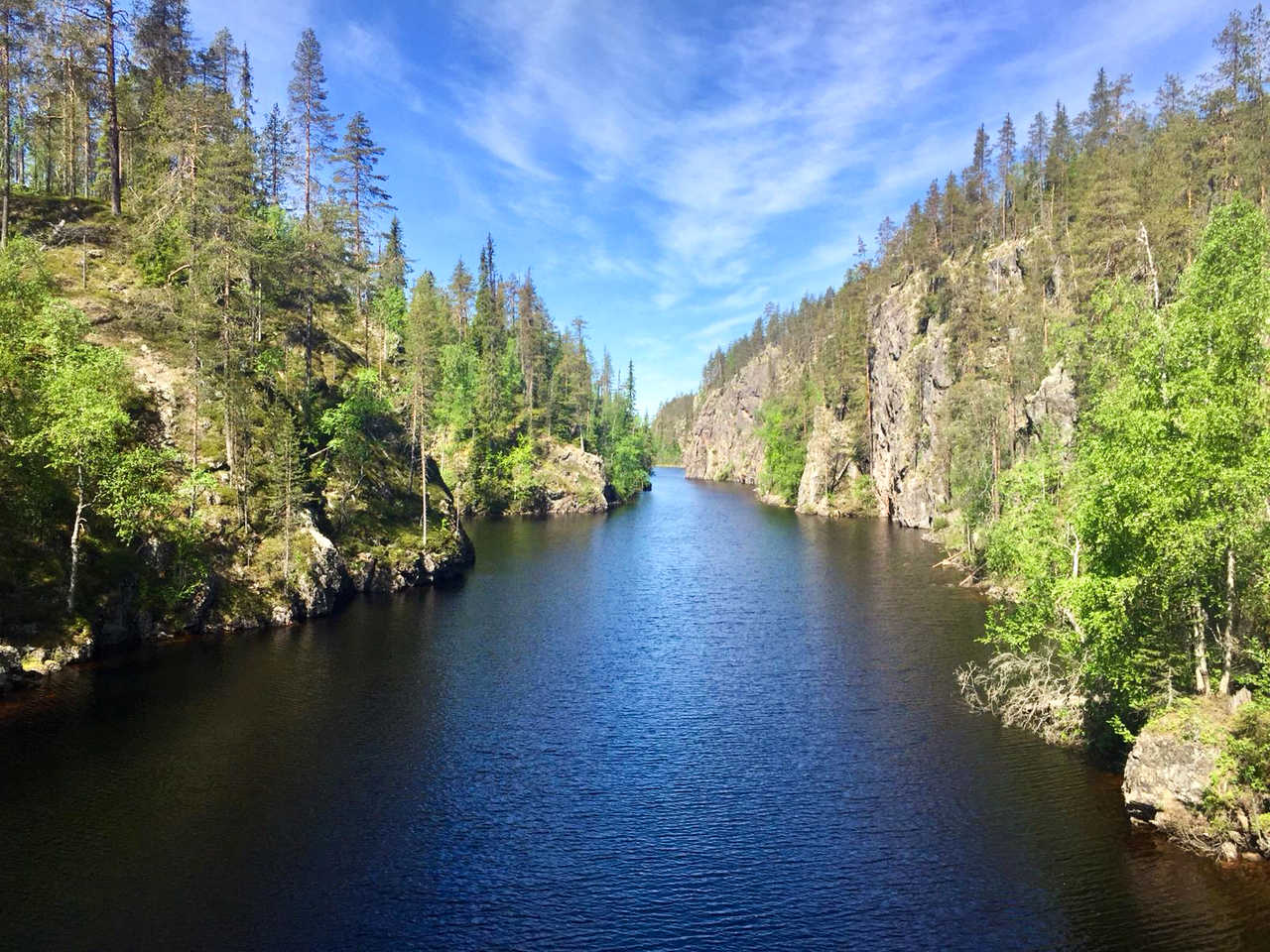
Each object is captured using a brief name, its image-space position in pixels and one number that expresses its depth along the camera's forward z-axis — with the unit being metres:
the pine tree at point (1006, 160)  111.88
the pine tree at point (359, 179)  83.19
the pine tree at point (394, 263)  92.75
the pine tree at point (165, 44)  73.62
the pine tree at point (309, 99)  77.50
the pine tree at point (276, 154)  77.56
